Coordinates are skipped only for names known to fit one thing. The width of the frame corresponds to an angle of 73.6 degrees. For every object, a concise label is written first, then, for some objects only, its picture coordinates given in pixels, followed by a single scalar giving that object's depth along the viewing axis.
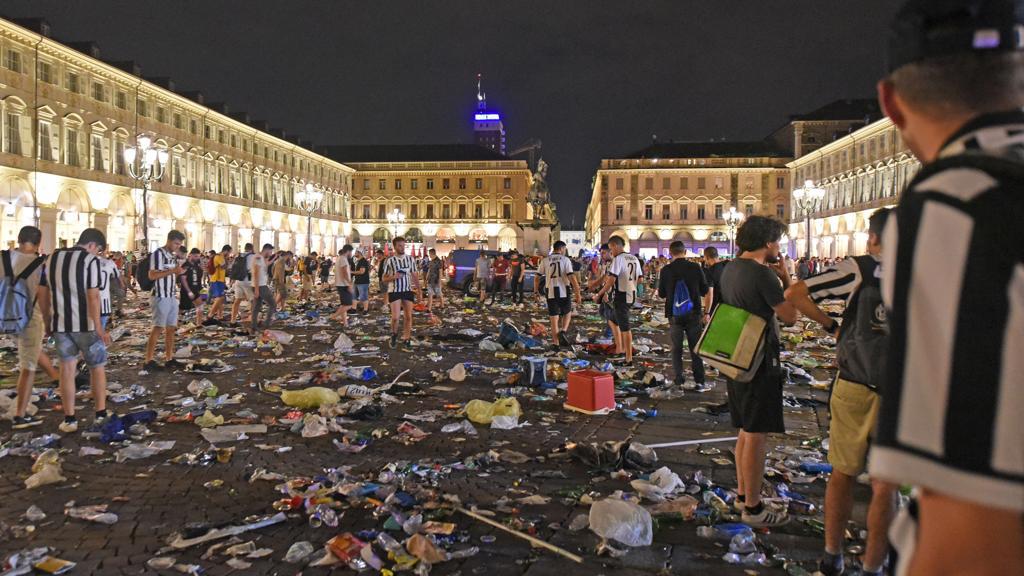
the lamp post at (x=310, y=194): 49.26
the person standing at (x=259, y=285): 14.28
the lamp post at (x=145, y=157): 23.47
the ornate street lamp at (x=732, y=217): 49.20
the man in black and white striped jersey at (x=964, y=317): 1.03
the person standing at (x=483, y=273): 22.81
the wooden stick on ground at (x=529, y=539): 3.79
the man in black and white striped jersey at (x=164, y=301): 9.87
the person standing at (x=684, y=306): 8.59
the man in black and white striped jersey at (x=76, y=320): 6.51
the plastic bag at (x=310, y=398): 7.64
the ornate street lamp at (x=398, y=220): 88.62
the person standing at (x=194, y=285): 15.33
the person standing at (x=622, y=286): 10.51
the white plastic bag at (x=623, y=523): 3.97
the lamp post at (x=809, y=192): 33.88
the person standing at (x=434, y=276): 20.16
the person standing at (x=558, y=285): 12.15
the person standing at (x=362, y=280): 18.95
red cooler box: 7.44
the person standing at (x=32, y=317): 6.88
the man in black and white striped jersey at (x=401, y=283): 12.23
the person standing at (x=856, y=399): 3.28
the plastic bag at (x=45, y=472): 5.01
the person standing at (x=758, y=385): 4.13
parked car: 26.20
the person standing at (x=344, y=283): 16.16
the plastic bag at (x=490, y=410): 7.00
